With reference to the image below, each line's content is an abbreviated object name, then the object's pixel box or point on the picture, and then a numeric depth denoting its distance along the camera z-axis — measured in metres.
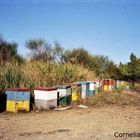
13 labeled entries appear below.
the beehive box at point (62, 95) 10.40
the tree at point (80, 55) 24.41
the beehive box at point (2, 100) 9.70
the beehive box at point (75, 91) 11.30
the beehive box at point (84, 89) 12.22
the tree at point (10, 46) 26.30
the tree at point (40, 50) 22.11
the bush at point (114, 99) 11.63
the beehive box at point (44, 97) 9.29
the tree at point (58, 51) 24.03
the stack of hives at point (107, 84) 16.86
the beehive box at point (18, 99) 8.92
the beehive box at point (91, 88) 13.00
